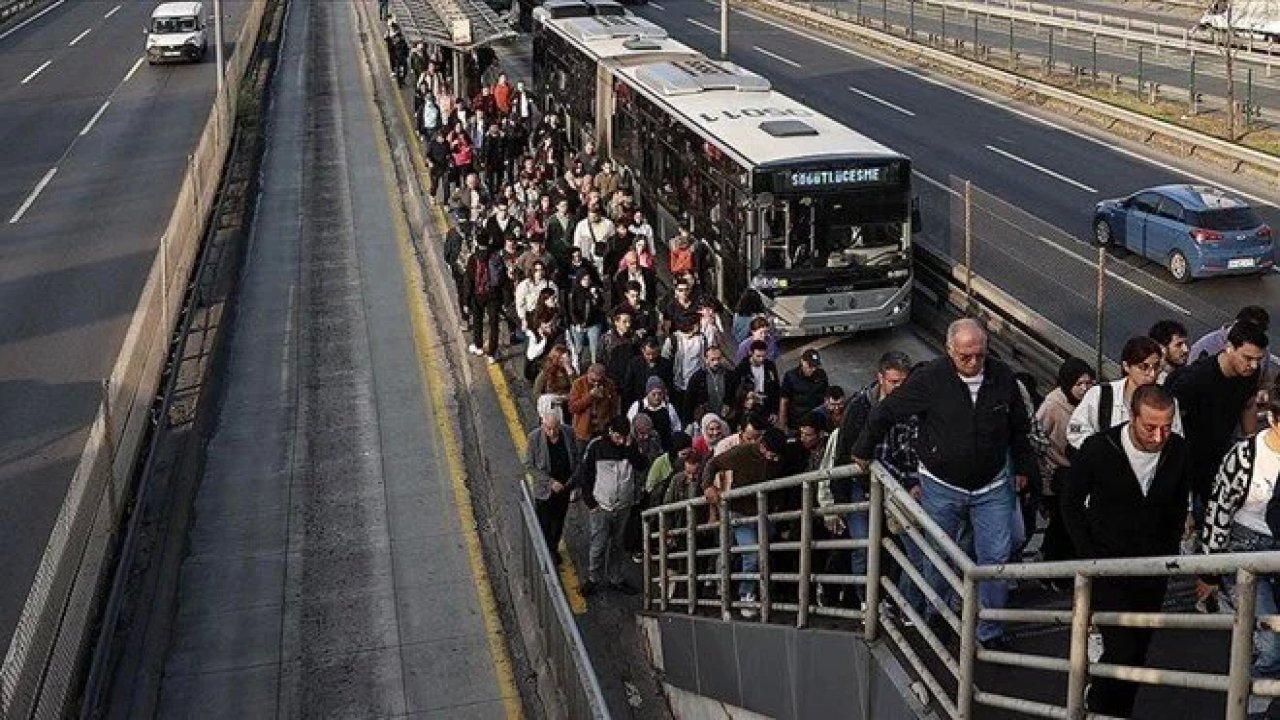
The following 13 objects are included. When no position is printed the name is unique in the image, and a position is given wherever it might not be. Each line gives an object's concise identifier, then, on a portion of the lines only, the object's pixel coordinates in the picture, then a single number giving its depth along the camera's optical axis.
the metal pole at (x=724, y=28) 38.75
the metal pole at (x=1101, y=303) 16.06
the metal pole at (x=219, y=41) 37.69
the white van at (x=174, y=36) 51.91
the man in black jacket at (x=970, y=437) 6.97
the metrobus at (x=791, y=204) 18.78
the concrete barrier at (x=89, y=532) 9.62
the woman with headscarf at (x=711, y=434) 11.16
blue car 22.06
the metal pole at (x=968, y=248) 19.42
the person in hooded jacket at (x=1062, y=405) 9.71
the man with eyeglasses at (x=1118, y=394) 7.74
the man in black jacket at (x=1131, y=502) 6.10
